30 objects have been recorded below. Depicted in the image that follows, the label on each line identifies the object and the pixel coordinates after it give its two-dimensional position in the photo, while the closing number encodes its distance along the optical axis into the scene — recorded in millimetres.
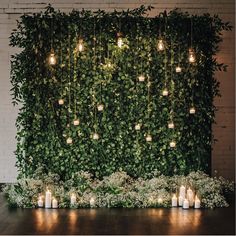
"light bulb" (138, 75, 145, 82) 7953
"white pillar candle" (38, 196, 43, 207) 7156
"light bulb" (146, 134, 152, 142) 7988
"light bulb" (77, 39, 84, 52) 7934
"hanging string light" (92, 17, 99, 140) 7984
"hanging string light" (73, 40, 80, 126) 7980
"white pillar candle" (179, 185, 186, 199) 7211
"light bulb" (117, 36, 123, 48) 7872
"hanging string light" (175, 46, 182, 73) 7941
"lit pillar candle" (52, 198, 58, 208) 7074
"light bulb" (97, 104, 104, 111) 7910
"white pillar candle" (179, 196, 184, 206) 7195
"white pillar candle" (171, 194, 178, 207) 7191
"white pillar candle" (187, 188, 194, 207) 7180
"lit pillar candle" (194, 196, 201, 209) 7125
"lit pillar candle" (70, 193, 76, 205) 7137
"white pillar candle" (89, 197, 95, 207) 7148
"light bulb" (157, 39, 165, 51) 7937
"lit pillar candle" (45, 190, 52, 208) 7090
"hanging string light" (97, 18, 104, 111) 7914
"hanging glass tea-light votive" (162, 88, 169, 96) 7946
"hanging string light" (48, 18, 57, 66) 7898
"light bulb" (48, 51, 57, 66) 7863
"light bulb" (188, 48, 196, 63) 7945
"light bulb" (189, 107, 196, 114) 7934
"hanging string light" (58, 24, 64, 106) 7949
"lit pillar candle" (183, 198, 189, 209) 7043
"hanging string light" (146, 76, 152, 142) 7992
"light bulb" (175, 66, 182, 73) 7941
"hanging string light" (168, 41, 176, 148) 8004
